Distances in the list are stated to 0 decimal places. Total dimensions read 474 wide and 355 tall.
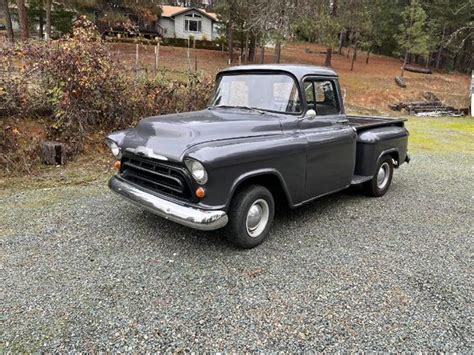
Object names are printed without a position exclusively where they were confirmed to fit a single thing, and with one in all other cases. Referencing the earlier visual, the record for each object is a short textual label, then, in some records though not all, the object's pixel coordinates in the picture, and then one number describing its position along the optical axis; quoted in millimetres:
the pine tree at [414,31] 28078
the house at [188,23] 38688
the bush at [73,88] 6582
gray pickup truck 3369
